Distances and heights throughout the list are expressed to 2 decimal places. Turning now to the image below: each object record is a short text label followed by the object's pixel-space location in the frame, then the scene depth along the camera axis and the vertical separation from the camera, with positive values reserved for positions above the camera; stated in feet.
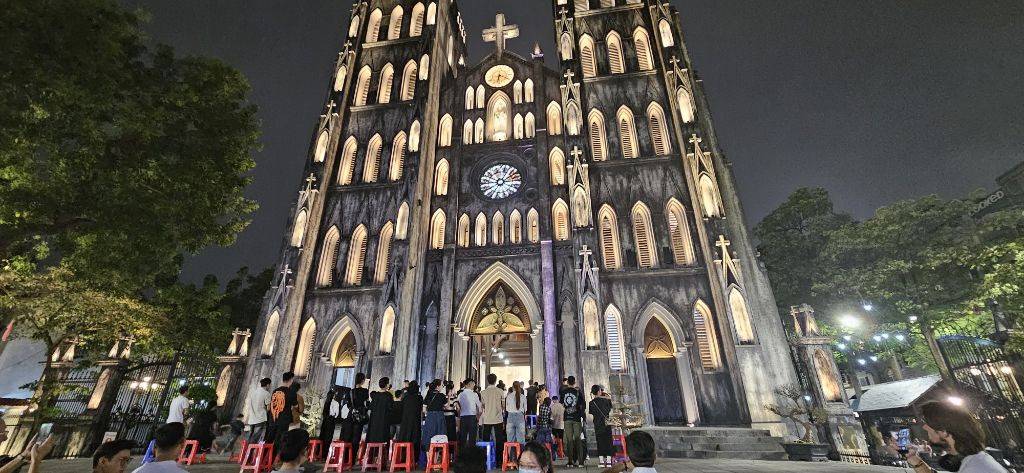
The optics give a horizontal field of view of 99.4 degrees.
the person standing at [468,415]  25.84 +1.10
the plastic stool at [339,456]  23.87 -1.01
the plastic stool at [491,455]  26.14 -1.12
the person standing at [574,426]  25.55 +0.42
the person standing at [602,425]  24.80 +0.45
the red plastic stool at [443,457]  22.08 -1.03
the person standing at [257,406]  27.20 +1.85
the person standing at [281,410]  22.09 +1.29
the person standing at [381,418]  24.40 +0.96
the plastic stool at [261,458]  22.07 -0.95
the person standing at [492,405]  26.40 +1.67
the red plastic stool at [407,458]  23.50 -1.09
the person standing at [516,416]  26.96 +1.05
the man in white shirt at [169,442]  10.40 -0.06
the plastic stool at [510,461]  23.74 -1.23
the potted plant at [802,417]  34.78 +1.12
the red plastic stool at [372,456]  23.58 -0.93
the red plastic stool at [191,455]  26.32 -0.92
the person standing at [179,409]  26.20 +1.67
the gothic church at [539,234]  50.08 +24.70
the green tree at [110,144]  23.03 +17.11
